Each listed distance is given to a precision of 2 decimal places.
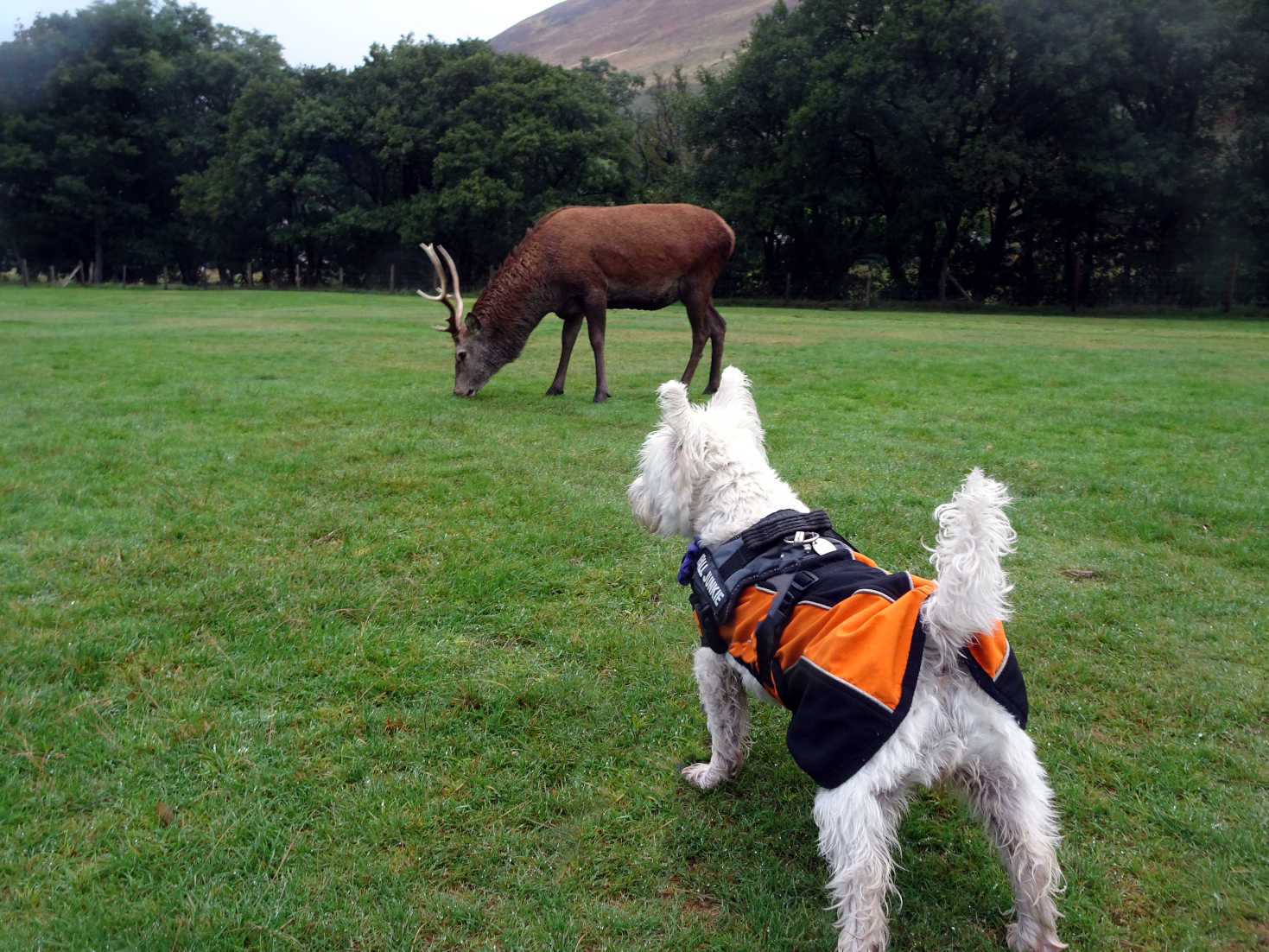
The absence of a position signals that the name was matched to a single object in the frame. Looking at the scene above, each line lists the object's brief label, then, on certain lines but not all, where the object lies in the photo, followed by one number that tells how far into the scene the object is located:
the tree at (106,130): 54.19
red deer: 12.23
